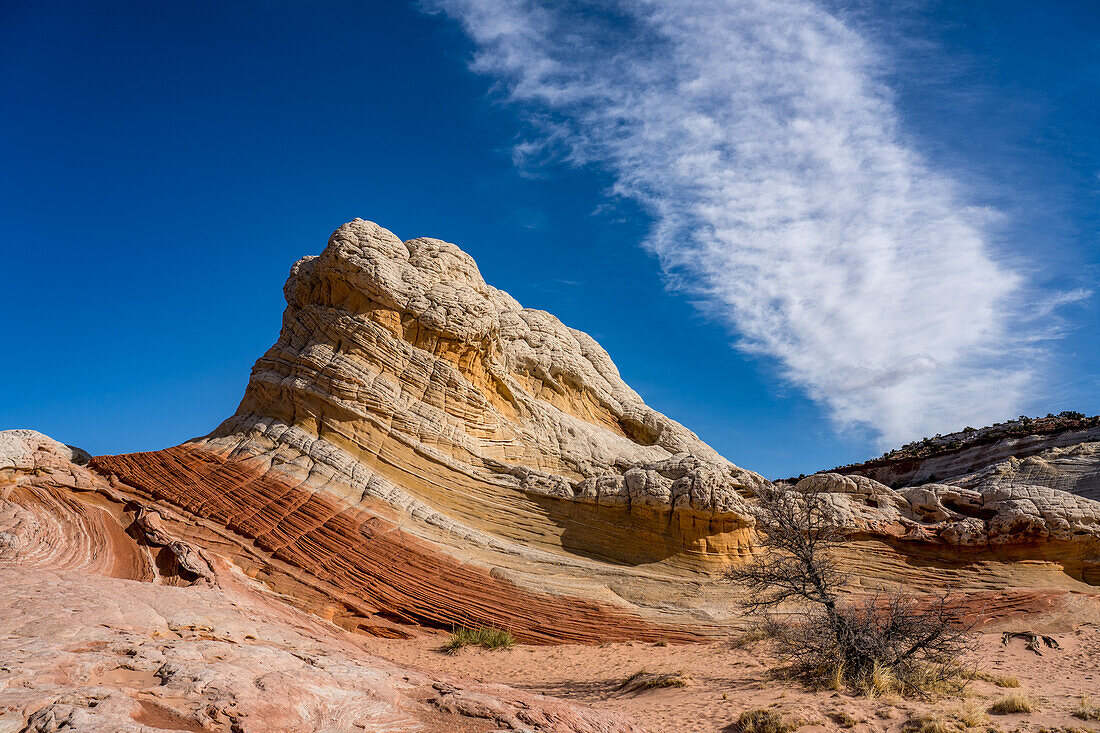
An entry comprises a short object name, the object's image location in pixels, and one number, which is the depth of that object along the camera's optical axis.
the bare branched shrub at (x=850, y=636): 10.34
